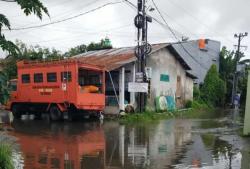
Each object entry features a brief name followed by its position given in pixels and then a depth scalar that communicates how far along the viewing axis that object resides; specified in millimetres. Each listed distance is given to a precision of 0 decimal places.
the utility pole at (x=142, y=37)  23766
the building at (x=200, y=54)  44031
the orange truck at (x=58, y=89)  21156
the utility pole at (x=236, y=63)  44062
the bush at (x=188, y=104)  33906
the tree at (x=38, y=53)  38719
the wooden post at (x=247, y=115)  15249
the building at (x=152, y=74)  25094
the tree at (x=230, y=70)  46594
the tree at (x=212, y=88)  40281
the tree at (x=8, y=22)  5051
